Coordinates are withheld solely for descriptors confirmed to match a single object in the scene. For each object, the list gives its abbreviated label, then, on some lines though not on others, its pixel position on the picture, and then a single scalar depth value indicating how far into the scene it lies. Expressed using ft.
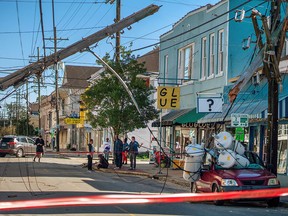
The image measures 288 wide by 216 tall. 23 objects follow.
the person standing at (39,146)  110.11
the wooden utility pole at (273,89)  51.69
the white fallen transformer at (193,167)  50.75
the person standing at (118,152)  95.81
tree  103.91
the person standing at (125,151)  102.51
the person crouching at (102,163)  97.76
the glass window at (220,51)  85.46
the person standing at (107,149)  105.48
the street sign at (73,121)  189.98
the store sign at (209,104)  64.80
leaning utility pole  55.47
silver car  136.05
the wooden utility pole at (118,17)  107.65
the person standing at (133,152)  95.04
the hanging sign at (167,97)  76.48
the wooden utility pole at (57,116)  162.16
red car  45.37
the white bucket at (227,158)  48.29
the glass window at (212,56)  88.84
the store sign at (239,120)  58.13
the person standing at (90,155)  93.86
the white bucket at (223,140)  49.39
